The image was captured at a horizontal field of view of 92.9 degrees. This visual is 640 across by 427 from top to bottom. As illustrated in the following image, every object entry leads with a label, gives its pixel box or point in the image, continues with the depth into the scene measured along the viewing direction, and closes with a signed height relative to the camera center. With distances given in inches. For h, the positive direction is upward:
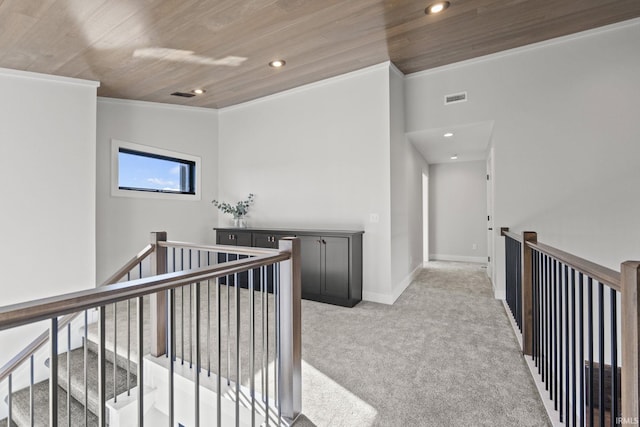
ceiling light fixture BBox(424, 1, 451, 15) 99.3 +69.4
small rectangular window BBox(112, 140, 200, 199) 169.3 +27.5
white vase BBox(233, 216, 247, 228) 191.0 -3.2
